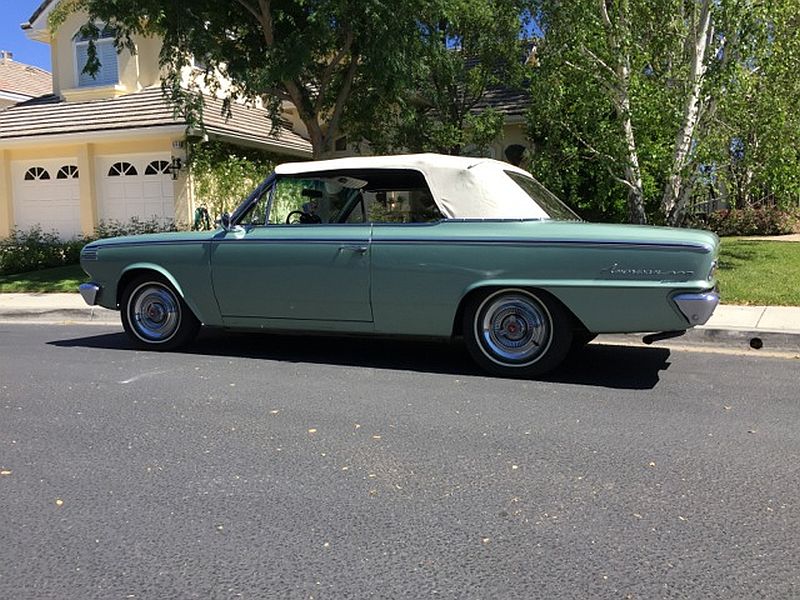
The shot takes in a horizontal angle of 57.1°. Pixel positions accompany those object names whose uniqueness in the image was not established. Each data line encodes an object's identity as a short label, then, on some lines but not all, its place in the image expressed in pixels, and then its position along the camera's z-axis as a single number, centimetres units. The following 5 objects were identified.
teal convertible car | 563
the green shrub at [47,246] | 1546
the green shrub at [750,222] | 1745
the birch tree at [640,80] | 1121
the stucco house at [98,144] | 1622
